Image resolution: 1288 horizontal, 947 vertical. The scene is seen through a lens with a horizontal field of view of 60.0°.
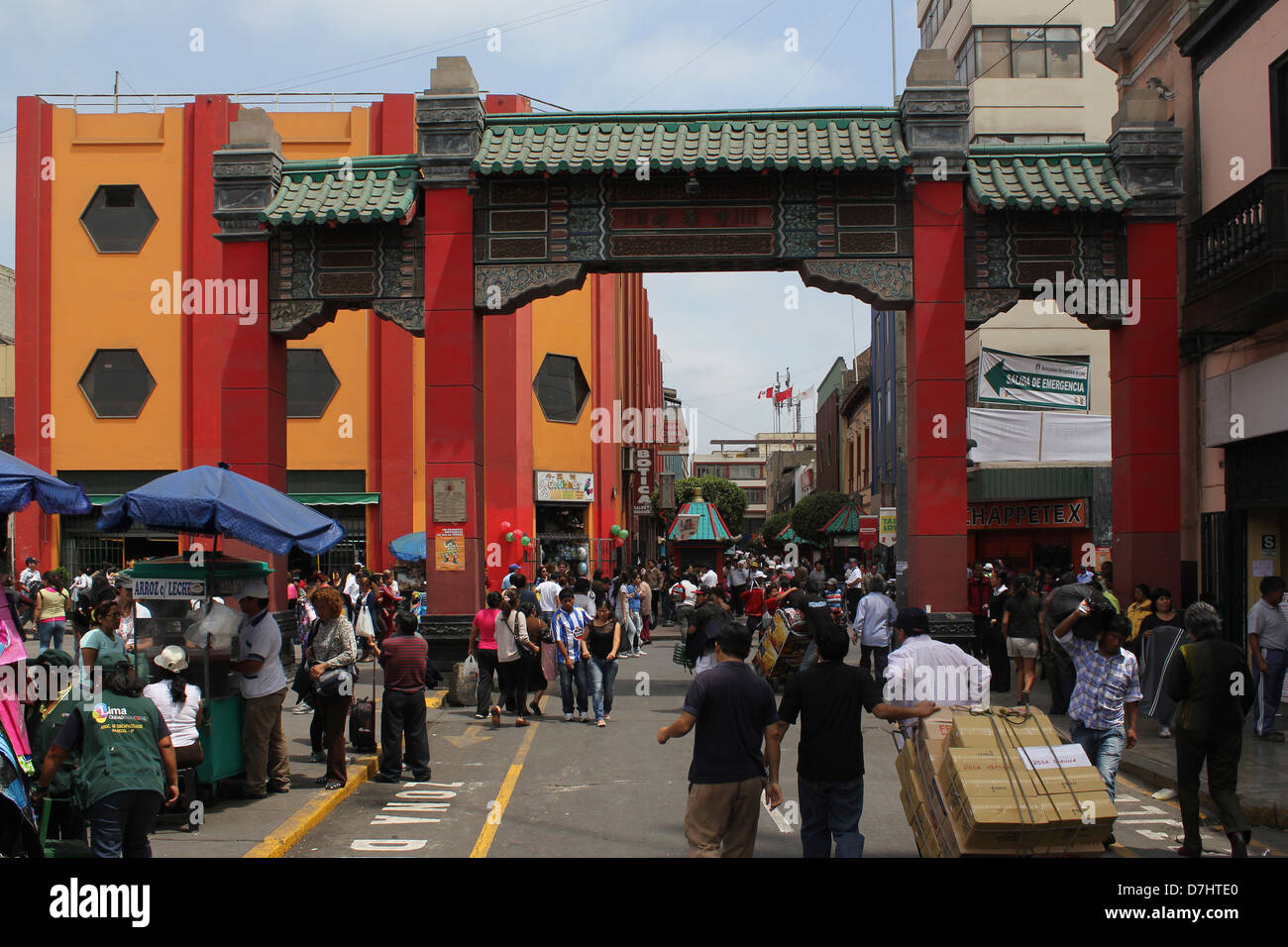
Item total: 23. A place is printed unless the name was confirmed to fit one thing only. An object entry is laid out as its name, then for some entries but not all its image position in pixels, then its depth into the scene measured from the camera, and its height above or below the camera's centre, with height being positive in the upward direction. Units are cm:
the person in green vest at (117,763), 639 -146
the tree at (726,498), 7762 +58
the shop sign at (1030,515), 2912 -30
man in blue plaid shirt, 830 -148
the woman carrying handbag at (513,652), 1383 -179
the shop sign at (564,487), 3152 +60
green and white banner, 1673 +185
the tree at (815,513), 5774 -40
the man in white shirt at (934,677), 834 -129
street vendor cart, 940 -99
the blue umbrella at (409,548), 2533 -88
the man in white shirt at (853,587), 2802 -210
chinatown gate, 1474 +375
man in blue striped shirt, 1410 -171
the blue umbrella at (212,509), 950 +1
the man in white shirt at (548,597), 1734 -139
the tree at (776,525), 8086 -147
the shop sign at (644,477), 4186 +118
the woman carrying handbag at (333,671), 983 -148
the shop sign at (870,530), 3531 -78
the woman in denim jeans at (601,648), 1398 -178
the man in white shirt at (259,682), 941 -146
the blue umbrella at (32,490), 781 +16
